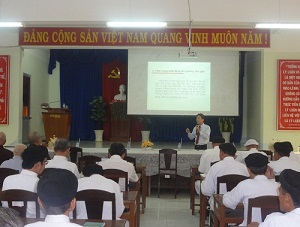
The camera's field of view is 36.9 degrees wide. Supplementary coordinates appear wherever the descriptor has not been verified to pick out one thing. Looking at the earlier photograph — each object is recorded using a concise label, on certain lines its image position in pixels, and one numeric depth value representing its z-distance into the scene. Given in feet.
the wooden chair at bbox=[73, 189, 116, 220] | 11.74
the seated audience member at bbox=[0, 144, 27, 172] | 18.60
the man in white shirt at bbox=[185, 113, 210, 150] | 30.22
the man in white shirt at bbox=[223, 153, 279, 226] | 12.71
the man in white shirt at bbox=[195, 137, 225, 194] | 21.90
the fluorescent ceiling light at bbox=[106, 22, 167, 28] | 25.07
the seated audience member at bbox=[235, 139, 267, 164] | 25.27
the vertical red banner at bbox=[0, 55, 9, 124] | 33.73
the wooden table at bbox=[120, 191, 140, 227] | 13.85
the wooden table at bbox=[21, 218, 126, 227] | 10.37
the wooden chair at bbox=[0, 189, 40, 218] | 11.67
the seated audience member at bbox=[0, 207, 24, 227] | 4.40
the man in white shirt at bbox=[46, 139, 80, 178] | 17.48
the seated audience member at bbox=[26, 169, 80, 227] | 7.46
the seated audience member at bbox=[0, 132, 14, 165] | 22.35
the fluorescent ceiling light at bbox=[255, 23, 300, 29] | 25.39
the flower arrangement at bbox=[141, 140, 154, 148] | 31.12
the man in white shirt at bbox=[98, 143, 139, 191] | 18.73
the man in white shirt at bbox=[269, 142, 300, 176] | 18.85
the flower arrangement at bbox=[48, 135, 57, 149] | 30.18
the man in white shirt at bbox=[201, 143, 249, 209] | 16.99
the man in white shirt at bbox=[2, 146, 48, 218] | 12.95
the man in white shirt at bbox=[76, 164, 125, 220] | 12.37
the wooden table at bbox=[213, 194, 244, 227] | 13.65
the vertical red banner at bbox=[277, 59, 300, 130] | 32.86
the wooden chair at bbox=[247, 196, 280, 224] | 11.19
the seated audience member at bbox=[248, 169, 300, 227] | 7.72
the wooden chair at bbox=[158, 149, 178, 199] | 27.30
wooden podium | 39.27
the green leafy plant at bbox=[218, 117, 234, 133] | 45.62
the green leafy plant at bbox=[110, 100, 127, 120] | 45.16
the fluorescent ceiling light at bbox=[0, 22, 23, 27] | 26.02
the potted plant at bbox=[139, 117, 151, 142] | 45.91
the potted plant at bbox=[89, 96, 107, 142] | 47.36
